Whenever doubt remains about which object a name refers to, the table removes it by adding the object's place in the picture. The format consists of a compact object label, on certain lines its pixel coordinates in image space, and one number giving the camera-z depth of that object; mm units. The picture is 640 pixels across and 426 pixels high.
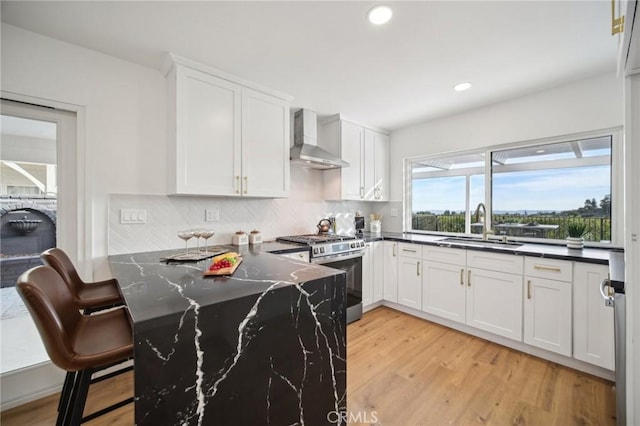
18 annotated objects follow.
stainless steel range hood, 2811
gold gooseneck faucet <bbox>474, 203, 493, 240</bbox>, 2994
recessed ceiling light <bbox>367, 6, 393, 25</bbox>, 1524
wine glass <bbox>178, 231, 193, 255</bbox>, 1879
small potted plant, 2275
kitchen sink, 2614
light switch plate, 2045
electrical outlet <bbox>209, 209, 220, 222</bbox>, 2477
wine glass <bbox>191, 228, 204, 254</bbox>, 1952
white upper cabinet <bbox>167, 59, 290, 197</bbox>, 2055
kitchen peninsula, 836
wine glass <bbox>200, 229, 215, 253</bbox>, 1987
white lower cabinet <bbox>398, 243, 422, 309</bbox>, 2977
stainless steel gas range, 2587
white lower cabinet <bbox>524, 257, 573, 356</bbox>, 2061
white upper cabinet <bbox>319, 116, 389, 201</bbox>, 3314
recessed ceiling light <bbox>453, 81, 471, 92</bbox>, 2432
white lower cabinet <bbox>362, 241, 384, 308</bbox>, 3068
